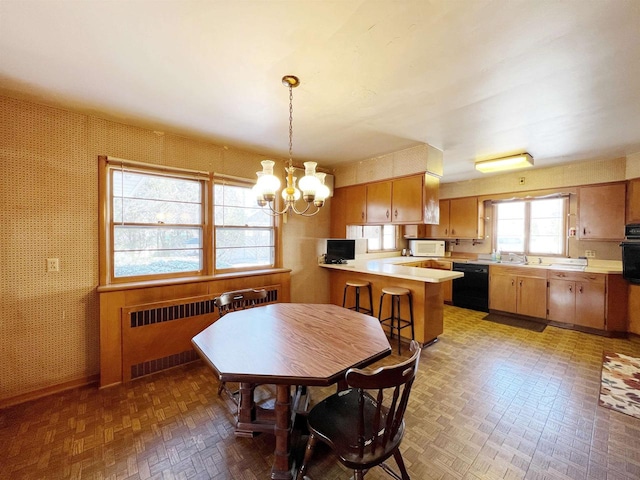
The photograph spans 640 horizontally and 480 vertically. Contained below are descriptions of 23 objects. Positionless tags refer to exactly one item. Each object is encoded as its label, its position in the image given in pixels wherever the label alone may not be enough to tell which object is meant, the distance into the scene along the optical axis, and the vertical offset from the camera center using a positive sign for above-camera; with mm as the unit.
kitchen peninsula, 3291 -658
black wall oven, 3488 -230
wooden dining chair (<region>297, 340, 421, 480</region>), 1138 -995
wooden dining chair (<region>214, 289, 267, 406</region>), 2353 -630
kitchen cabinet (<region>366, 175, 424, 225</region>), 3408 +501
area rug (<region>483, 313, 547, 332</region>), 4105 -1398
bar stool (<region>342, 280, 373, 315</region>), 3859 -819
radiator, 2586 -1008
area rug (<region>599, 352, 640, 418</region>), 2205 -1390
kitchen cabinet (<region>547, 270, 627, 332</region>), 3691 -913
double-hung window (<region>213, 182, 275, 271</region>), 3375 +83
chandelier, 1896 +374
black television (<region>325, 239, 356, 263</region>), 4352 -242
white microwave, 5742 -244
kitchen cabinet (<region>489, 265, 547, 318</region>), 4266 -900
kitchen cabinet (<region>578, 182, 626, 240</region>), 3797 +393
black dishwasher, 4867 -963
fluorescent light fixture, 3576 +1057
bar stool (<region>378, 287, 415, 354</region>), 3352 -990
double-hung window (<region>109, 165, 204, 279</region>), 2707 +138
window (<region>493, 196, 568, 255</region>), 4594 +213
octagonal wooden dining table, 1333 -683
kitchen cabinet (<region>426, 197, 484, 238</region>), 5336 +373
